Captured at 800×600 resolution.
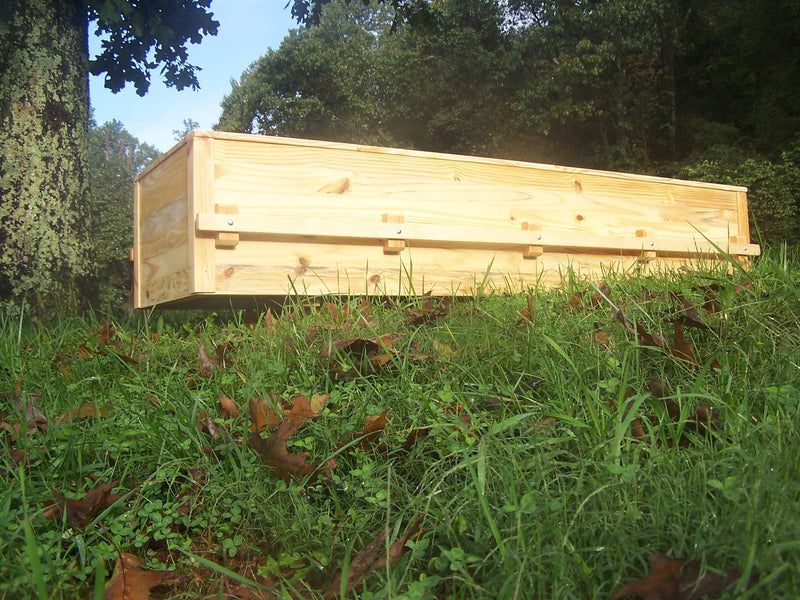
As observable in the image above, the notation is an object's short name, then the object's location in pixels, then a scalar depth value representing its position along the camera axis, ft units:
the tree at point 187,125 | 134.43
